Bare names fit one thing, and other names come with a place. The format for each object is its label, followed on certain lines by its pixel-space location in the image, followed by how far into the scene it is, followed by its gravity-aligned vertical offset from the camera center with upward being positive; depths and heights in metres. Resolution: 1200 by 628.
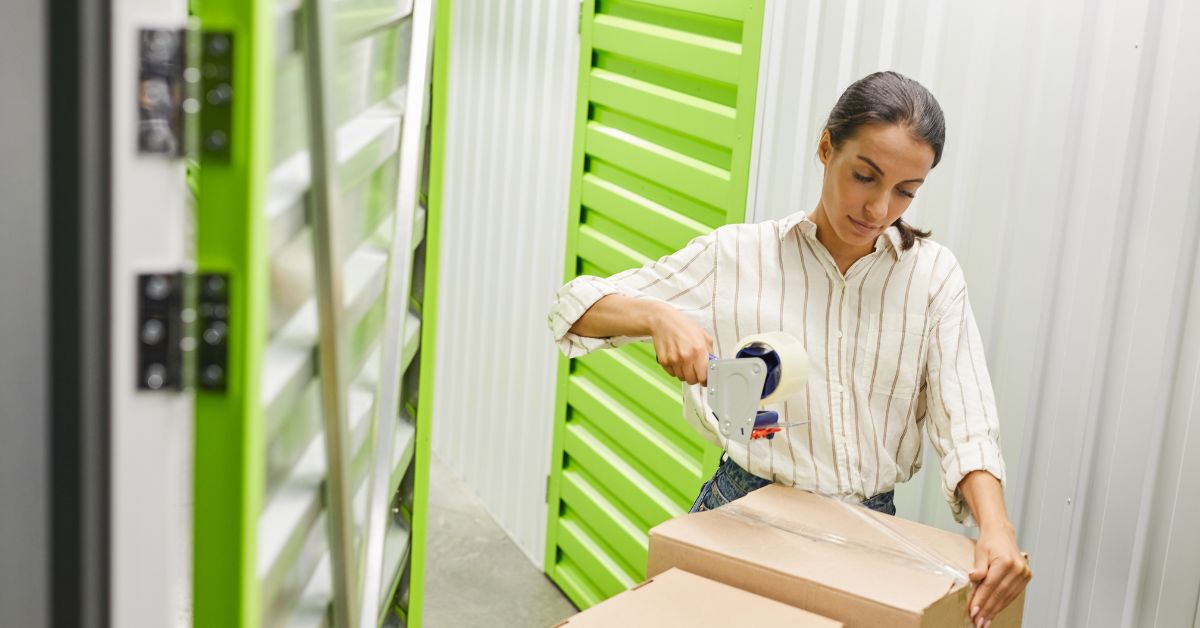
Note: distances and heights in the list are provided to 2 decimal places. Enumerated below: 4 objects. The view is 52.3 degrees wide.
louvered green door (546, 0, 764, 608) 3.48 -0.51
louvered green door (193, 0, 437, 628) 1.14 -0.32
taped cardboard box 1.88 -0.81
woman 2.20 -0.50
